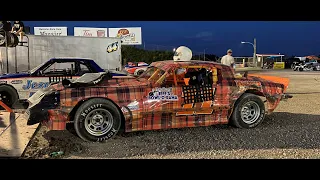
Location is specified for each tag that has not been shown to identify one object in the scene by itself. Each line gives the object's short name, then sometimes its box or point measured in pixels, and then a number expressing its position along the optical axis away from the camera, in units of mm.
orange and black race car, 4274
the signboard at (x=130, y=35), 31703
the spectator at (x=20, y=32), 9812
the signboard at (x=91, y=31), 30909
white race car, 6913
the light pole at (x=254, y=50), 36985
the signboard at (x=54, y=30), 29165
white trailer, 12328
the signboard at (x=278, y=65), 33894
